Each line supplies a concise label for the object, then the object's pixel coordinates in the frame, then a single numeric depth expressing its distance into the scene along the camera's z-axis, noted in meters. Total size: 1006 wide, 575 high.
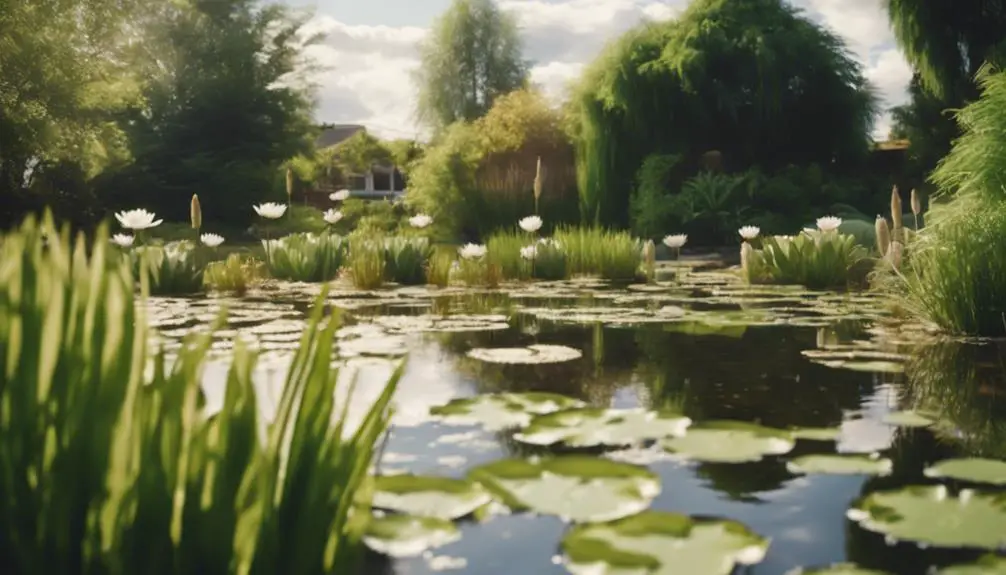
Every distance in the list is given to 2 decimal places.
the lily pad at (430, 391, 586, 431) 2.94
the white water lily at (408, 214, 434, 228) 9.69
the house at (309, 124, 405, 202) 38.69
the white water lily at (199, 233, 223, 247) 8.38
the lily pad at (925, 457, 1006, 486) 2.24
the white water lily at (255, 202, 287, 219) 8.75
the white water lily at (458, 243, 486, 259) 8.74
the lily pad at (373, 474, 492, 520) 2.10
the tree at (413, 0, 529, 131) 39.12
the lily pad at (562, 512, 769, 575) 1.74
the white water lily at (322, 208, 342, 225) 9.69
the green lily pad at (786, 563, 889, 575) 1.71
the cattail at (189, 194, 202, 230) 7.94
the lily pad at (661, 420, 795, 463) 2.54
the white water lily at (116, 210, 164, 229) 7.51
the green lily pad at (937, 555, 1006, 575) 1.68
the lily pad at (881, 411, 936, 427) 2.86
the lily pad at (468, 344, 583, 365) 4.18
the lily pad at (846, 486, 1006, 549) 1.87
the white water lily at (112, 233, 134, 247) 7.88
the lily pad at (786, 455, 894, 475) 2.35
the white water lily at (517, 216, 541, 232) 9.20
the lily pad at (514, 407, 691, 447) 2.69
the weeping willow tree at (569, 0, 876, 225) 15.19
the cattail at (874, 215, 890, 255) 5.63
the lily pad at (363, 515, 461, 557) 1.89
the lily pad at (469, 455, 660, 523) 2.07
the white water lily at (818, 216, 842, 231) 7.99
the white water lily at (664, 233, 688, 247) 9.61
